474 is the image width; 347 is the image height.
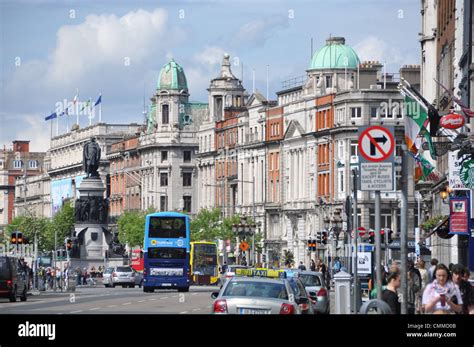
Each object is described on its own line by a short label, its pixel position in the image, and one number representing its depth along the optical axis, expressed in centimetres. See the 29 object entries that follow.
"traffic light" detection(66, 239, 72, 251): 8756
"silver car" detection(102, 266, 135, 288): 10491
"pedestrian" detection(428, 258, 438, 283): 3573
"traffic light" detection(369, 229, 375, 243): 8894
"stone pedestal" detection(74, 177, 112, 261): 12331
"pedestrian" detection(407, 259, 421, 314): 3291
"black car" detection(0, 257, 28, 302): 6025
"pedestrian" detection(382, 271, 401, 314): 2502
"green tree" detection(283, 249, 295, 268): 13545
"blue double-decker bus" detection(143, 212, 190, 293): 7931
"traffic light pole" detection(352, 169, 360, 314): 4010
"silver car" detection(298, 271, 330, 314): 4309
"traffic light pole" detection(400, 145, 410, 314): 2425
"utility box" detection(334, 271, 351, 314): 3225
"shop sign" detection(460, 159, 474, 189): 4550
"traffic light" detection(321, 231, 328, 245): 8632
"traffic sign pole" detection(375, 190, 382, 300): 2517
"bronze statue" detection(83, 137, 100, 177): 12638
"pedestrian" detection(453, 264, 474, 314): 2688
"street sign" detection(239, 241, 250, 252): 10627
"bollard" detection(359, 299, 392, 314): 2339
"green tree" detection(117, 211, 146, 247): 18138
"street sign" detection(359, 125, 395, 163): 2655
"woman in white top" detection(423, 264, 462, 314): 2409
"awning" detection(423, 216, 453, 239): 5425
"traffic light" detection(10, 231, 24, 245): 7425
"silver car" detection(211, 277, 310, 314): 2852
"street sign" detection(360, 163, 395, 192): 2642
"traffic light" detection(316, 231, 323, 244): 8789
